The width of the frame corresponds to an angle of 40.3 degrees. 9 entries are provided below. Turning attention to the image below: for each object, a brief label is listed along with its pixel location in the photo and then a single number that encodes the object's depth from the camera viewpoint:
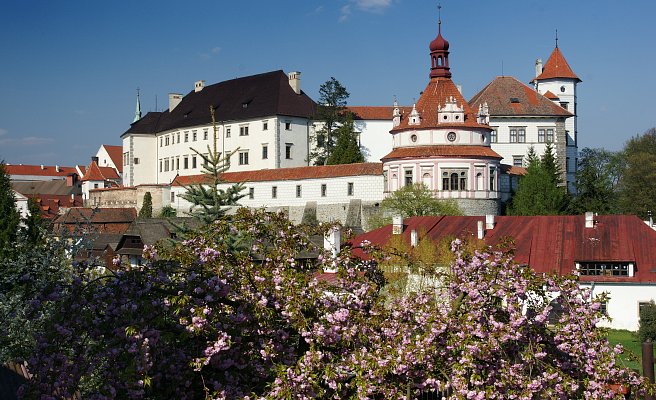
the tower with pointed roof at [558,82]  77.19
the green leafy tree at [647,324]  27.80
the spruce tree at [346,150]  64.62
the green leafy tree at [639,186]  71.94
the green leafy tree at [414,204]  50.78
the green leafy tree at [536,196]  54.66
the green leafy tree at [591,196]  59.97
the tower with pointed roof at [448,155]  53.22
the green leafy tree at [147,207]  71.13
